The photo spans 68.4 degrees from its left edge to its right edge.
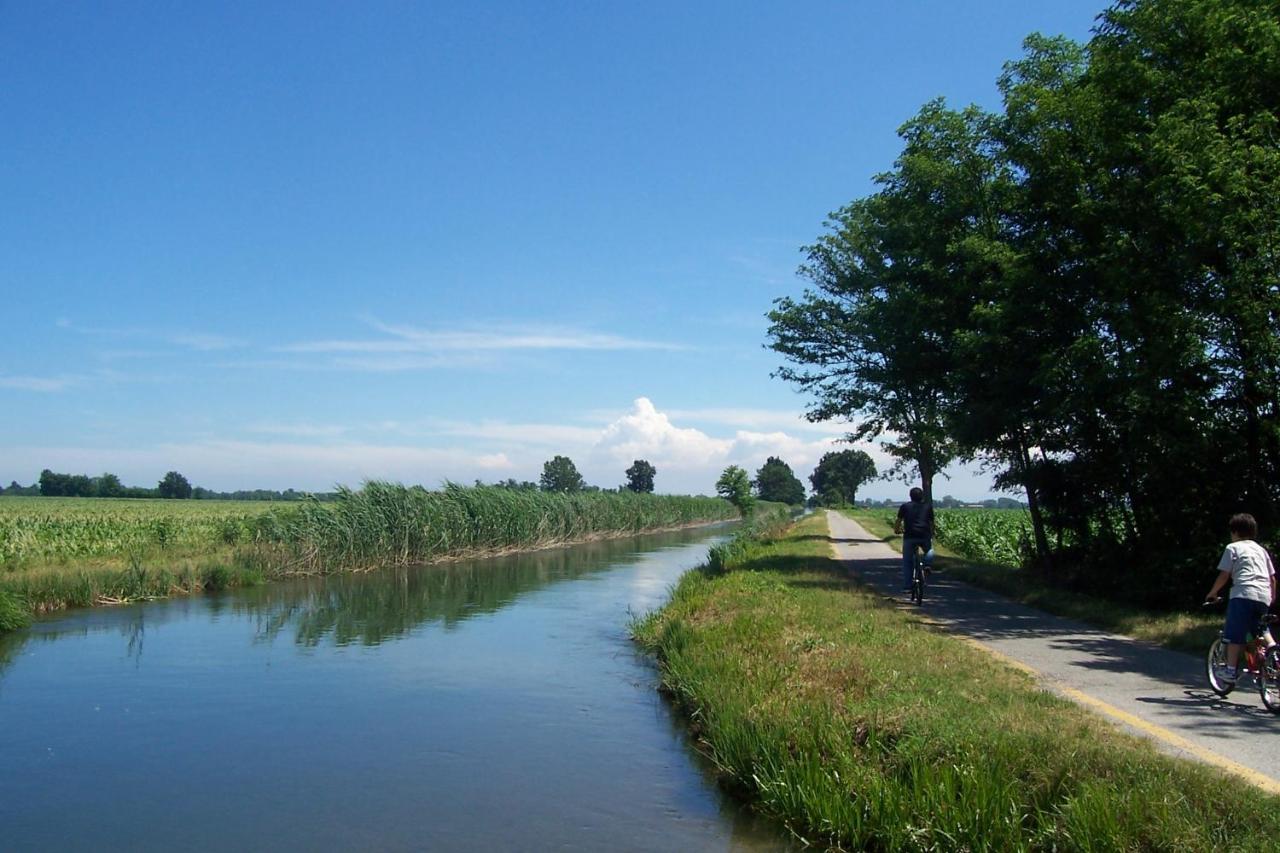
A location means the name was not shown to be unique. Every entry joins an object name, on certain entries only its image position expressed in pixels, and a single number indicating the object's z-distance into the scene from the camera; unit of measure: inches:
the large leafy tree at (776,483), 6510.8
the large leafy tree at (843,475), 5625.0
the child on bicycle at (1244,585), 348.5
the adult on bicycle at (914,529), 655.1
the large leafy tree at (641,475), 5201.3
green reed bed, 862.5
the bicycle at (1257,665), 337.7
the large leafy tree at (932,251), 741.3
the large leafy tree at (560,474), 4244.6
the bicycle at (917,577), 650.8
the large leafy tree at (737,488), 4328.2
